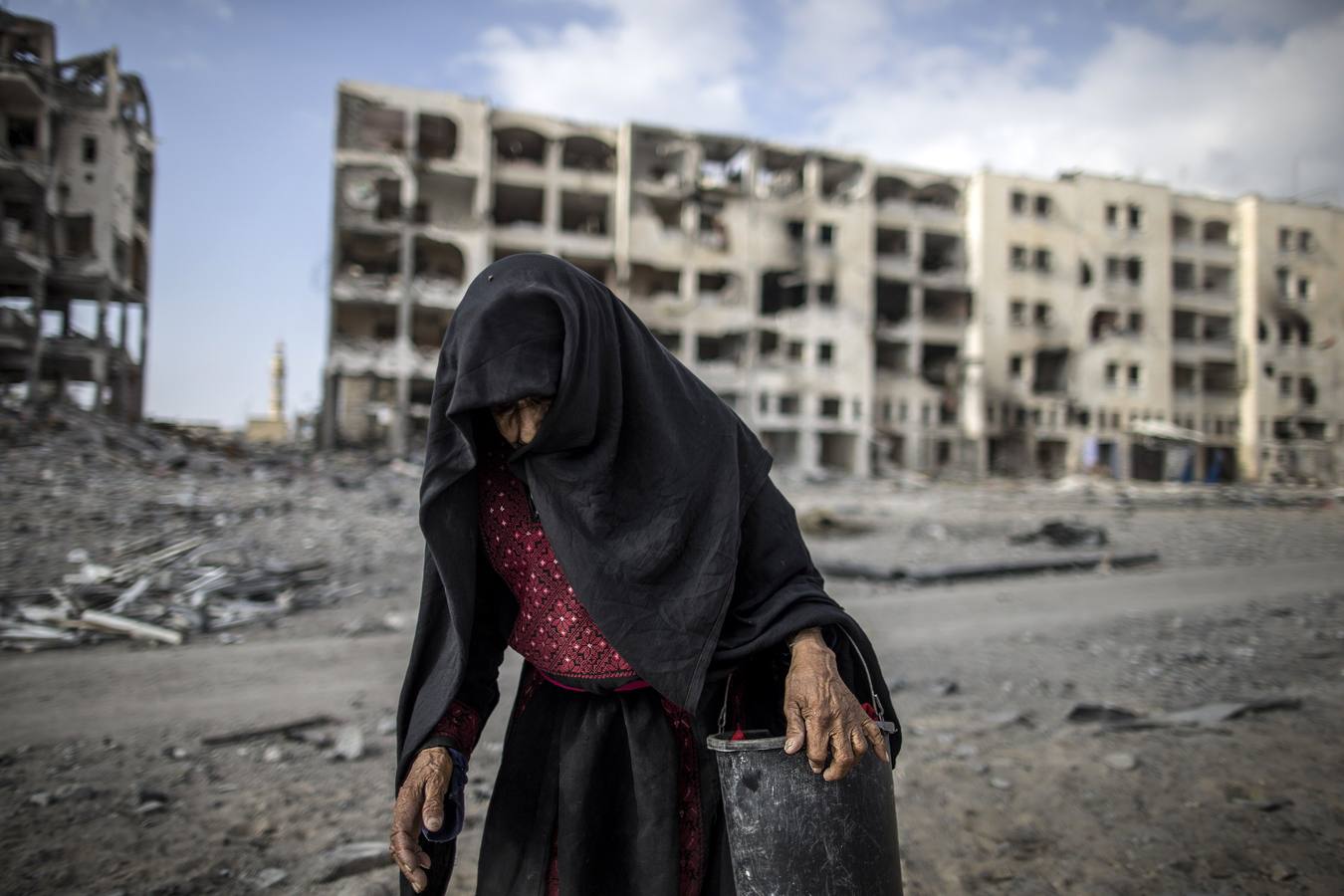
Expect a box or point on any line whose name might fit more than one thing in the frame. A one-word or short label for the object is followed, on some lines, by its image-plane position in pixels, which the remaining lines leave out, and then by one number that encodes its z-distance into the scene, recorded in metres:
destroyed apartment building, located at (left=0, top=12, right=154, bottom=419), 23.19
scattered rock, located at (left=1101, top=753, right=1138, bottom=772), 3.35
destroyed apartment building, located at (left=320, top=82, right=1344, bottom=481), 29.47
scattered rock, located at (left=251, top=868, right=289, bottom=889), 2.50
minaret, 44.38
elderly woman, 1.39
